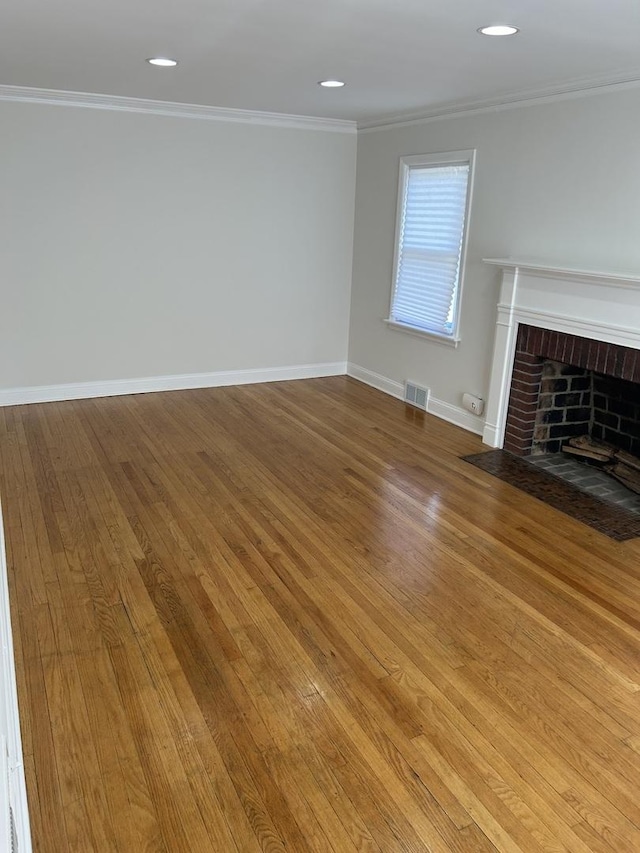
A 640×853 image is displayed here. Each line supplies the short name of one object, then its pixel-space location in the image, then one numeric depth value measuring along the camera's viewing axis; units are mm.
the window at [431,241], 4973
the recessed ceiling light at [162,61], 3652
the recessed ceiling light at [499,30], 2800
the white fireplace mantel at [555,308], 3623
